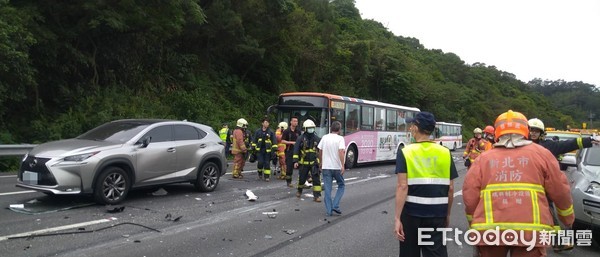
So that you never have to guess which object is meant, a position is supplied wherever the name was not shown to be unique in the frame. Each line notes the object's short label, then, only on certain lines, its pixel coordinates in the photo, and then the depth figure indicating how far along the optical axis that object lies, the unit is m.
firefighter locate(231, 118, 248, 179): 13.12
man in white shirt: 8.73
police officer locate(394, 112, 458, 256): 3.88
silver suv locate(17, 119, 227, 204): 7.80
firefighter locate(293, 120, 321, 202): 10.19
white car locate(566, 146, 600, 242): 6.30
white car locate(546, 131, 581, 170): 7.65
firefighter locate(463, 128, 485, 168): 10.81
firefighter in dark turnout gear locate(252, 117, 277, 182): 13.09
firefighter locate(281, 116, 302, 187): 12.39
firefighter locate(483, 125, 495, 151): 9.99
